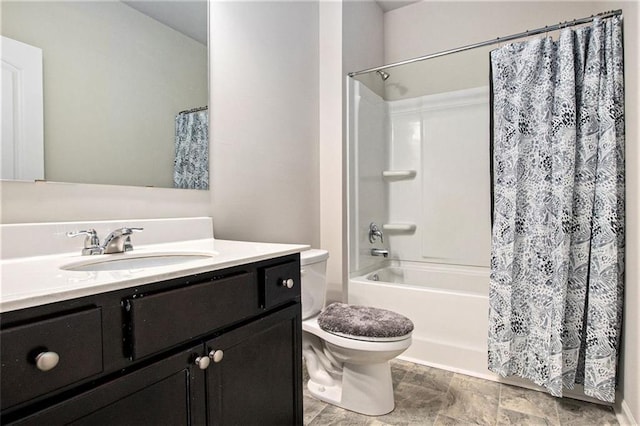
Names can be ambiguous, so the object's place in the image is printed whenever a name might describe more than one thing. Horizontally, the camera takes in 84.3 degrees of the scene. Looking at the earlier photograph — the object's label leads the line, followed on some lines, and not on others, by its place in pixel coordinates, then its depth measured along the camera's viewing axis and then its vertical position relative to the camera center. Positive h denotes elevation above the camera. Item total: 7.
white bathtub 2.00 -0.65
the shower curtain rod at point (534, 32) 1.61 +0.88
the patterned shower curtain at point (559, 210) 1.55 -0.01
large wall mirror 1.11 +0.46
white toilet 1.53 -0.61
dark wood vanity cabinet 0.60 -0.32
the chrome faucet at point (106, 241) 1.10 -0.09
